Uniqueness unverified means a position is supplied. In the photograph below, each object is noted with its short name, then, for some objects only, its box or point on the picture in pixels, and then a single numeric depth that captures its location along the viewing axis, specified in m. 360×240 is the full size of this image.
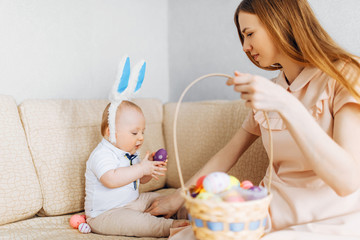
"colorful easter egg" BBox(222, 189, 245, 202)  0.76
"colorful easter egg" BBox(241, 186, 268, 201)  0.78
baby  1.30
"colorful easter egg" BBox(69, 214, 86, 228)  1.37
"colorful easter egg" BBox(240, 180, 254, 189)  0.88
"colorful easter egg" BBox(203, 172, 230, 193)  0.80
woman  0.80
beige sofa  1.34
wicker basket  0.73
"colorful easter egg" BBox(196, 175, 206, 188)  0.87
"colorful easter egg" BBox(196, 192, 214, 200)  0.78
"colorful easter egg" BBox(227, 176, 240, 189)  0.86
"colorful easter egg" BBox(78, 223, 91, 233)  1.33
